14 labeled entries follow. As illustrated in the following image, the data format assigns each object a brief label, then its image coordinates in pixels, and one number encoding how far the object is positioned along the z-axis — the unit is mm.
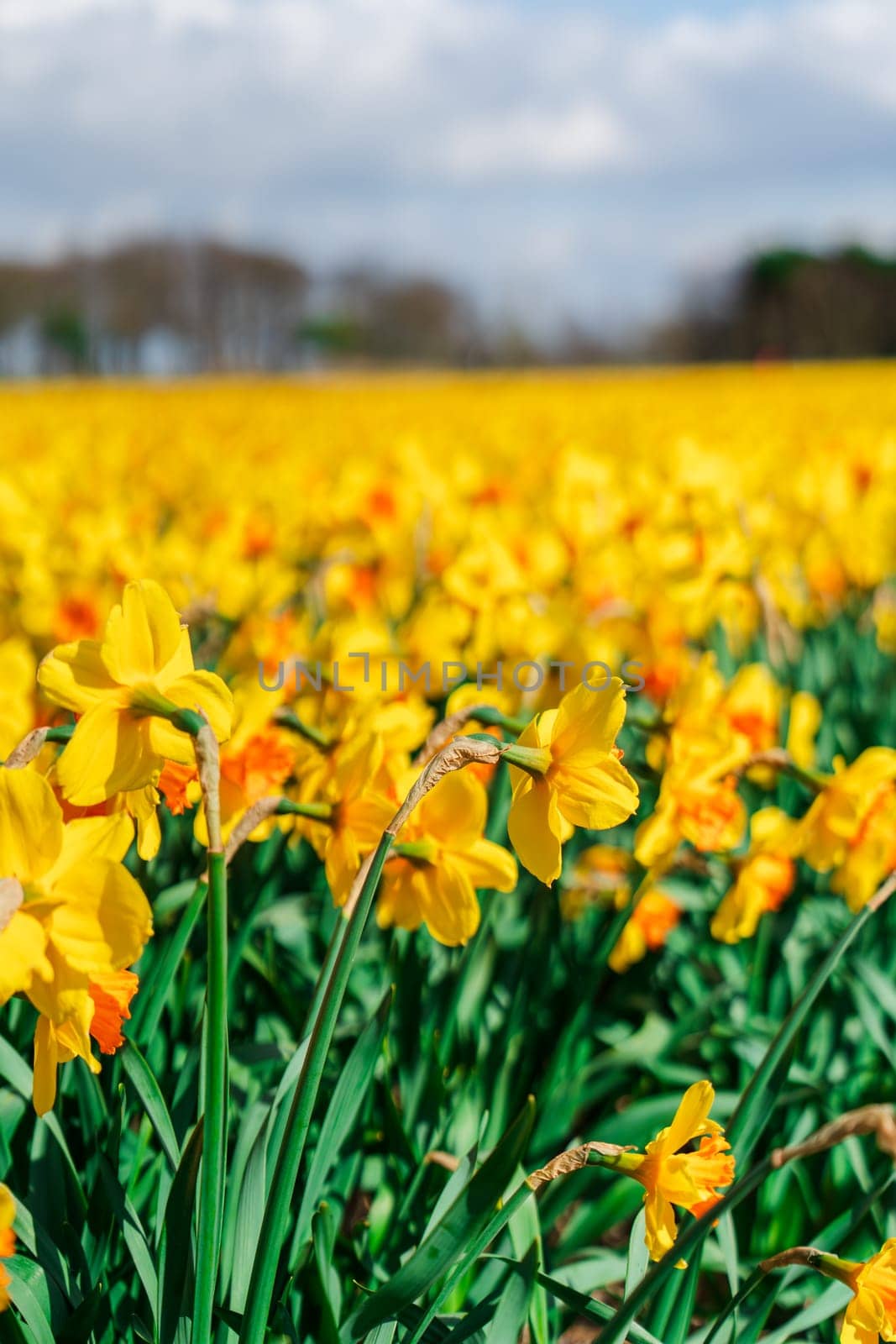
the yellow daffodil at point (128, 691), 856
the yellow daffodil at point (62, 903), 735
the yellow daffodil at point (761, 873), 1473
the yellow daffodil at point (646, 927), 1844
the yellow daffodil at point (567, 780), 862
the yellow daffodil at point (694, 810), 1315
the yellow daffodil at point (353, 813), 1042
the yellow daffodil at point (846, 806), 1361
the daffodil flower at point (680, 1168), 877
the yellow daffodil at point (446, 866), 1048
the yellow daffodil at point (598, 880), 1938
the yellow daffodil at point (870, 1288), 843
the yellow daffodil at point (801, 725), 1709
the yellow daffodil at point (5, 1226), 650
